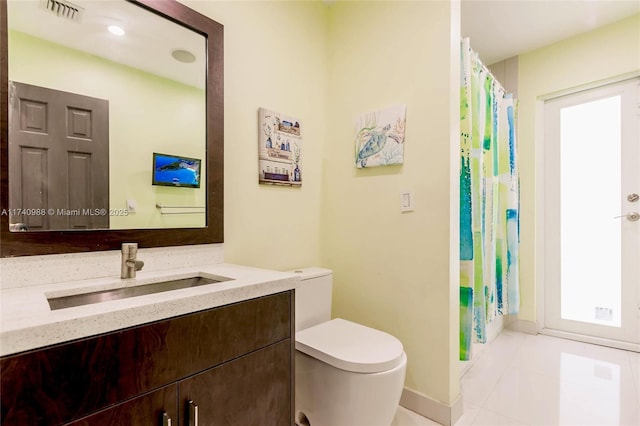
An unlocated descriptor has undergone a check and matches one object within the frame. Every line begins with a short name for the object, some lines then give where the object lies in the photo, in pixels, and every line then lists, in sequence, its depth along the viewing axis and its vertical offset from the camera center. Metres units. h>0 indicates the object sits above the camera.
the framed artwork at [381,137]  1.72 +0.43
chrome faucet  1.09 -0.17
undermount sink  0.95 -0.27
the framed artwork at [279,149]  1.69 +0.36
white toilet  1.27 -0.68
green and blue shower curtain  1.74 +0.07
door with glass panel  2.41 -0.02
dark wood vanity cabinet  0.63 -0.39
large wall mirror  1.00 +0.33
